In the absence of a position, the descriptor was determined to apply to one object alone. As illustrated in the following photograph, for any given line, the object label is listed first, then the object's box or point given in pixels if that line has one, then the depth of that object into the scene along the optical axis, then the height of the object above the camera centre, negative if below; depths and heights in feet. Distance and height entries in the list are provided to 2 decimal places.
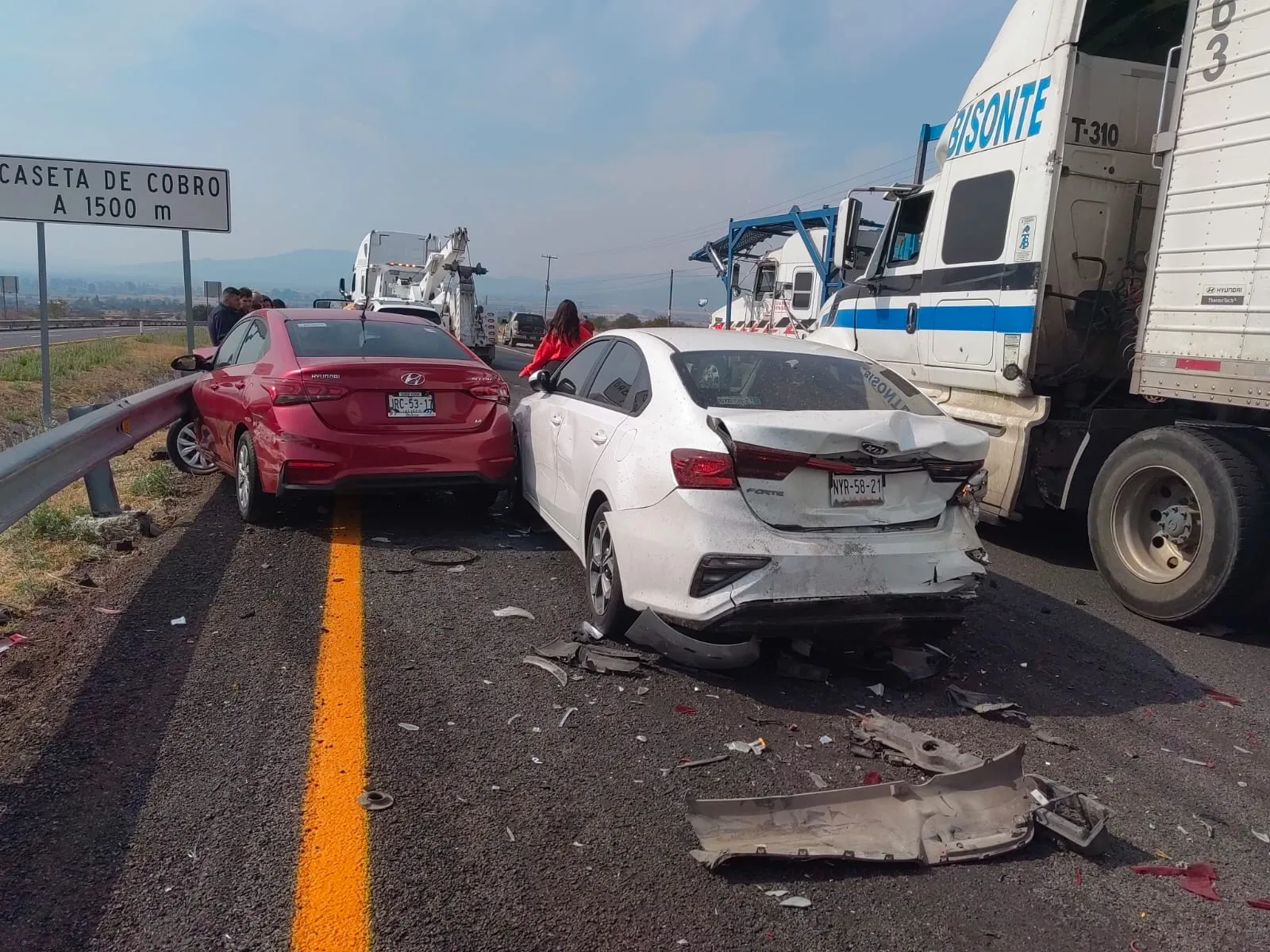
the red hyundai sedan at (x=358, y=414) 20.62 -2.26
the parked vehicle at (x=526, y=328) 140.77 -0.89
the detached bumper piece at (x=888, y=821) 9.76 -5.16
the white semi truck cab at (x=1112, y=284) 17.46 +1.60
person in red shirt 33.37 -0.46
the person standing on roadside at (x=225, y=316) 40.27 -0.42
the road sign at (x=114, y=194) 32.27 +3.75
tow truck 87.20 +3.53
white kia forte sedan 13.34 -2.52
